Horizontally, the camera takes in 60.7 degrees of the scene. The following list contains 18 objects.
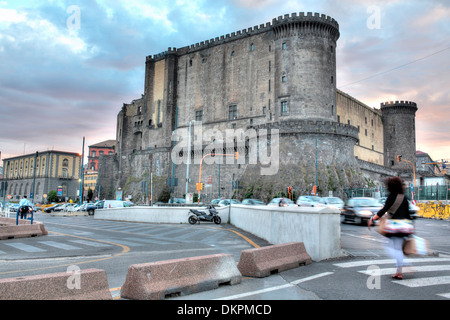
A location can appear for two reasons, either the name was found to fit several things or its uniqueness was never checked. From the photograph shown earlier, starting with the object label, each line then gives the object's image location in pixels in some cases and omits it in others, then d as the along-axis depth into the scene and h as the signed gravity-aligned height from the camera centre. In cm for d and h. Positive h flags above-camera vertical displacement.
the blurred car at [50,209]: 5891 -304
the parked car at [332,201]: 2680 -39
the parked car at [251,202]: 2991 -63
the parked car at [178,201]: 4702 -107
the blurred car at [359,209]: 2120 -74
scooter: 2384 -144
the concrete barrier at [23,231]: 1504 -171
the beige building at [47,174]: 11888 +502
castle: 5097 +1239
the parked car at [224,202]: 3442 -79
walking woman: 686 -27
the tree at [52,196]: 10931 -193
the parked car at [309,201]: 2702 -42
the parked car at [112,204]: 3819 -131
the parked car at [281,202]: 2788 -55
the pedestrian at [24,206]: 2151 -97
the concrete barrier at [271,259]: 753 -136
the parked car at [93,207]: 4375 -193
